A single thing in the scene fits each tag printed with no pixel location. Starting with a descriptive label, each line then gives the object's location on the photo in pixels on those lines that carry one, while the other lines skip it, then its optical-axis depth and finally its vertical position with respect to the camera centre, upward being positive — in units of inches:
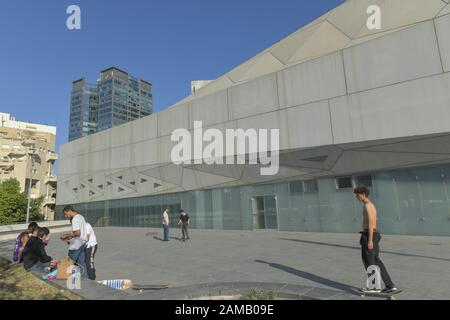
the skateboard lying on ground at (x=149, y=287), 247.5 -56.2
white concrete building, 556.1 +170.5
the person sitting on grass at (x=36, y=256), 280.9 -31.3
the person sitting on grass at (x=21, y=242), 307.1 -21.4
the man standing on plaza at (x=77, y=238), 265.0 -16.1
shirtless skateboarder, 198.2 -23.0
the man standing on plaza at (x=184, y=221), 620.4 -12.9
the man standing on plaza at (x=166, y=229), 617.0 -28.3
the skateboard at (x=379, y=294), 184.4 -53.6
